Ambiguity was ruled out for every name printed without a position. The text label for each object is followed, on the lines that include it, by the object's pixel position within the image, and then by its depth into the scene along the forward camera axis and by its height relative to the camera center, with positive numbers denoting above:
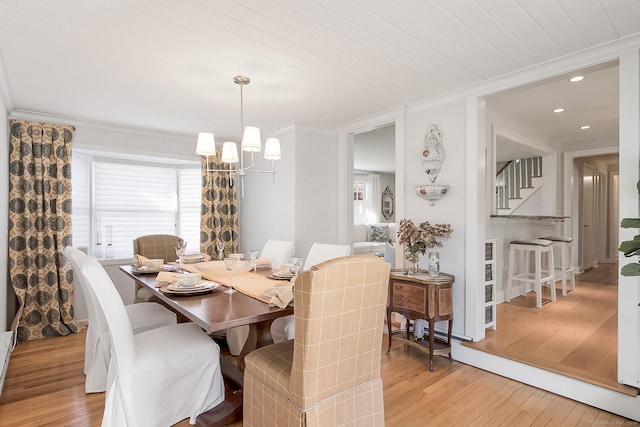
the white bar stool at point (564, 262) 4.38 -0.67
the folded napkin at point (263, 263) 3.02 -0.44
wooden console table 2.71 -0.73
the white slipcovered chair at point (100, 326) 2.19 -0.81
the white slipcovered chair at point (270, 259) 2.72 -0.44
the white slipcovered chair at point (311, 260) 2.54 -0.41
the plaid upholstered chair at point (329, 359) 1.43 -0.67
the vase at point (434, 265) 2.83 -0.44
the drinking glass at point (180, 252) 2.91 -0.33
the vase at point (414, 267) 3.00 -0.49
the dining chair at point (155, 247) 3.62 -0.37
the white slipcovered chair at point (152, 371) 1.70 -0.83
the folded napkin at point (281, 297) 1.80 -0.44
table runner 1.82 -0.48
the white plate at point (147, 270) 2.76 -0.45
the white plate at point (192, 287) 2.06 -0.45
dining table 1.66 -0.49
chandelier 2.50 +0.50
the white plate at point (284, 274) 2.49 -0.45
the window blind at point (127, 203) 4.13 +0.13
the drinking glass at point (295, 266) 2.51 -0.39
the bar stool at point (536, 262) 3.93 -0.61
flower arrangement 2.97 -0.22
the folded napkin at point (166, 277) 2.33 -0.44
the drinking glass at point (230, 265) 2.11 -0.33
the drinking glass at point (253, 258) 2.56 -0.34
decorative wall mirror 9.12 +0.19
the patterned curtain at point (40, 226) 3.42 -0.13
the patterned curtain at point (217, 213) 4.64 -0.01
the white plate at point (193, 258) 3.23 -0.43
